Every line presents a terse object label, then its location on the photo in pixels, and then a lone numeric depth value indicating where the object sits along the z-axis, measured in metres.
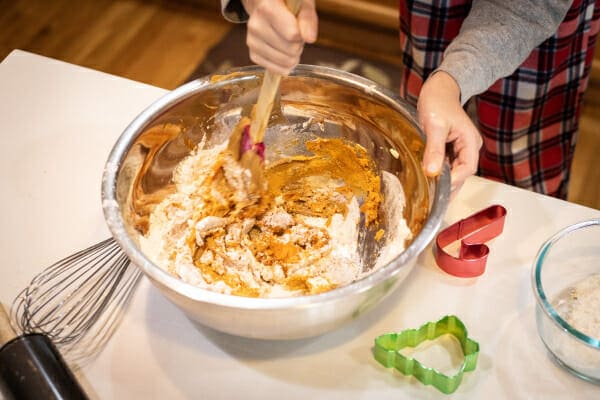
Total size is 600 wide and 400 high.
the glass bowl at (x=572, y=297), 0.76
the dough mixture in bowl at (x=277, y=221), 0.89
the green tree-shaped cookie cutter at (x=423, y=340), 0.77
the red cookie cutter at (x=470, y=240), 0.89
